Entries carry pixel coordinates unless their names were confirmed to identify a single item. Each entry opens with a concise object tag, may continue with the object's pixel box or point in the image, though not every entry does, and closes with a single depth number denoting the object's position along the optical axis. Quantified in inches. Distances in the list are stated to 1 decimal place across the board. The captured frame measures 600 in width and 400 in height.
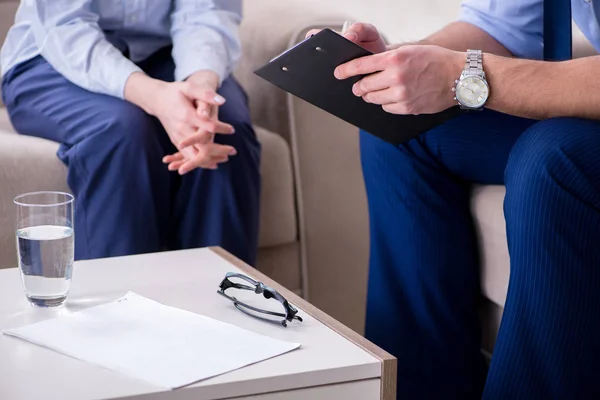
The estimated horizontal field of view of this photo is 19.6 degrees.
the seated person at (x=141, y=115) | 96.1
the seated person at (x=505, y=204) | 77.8
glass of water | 75.3
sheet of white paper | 68.2
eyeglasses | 73.6
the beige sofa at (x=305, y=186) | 105.1
